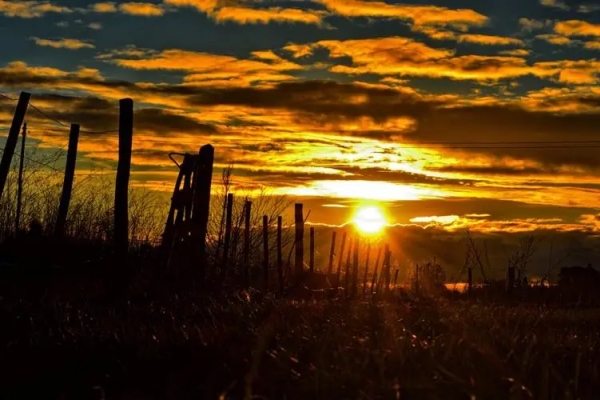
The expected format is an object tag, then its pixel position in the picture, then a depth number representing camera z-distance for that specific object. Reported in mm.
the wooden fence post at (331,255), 25822
